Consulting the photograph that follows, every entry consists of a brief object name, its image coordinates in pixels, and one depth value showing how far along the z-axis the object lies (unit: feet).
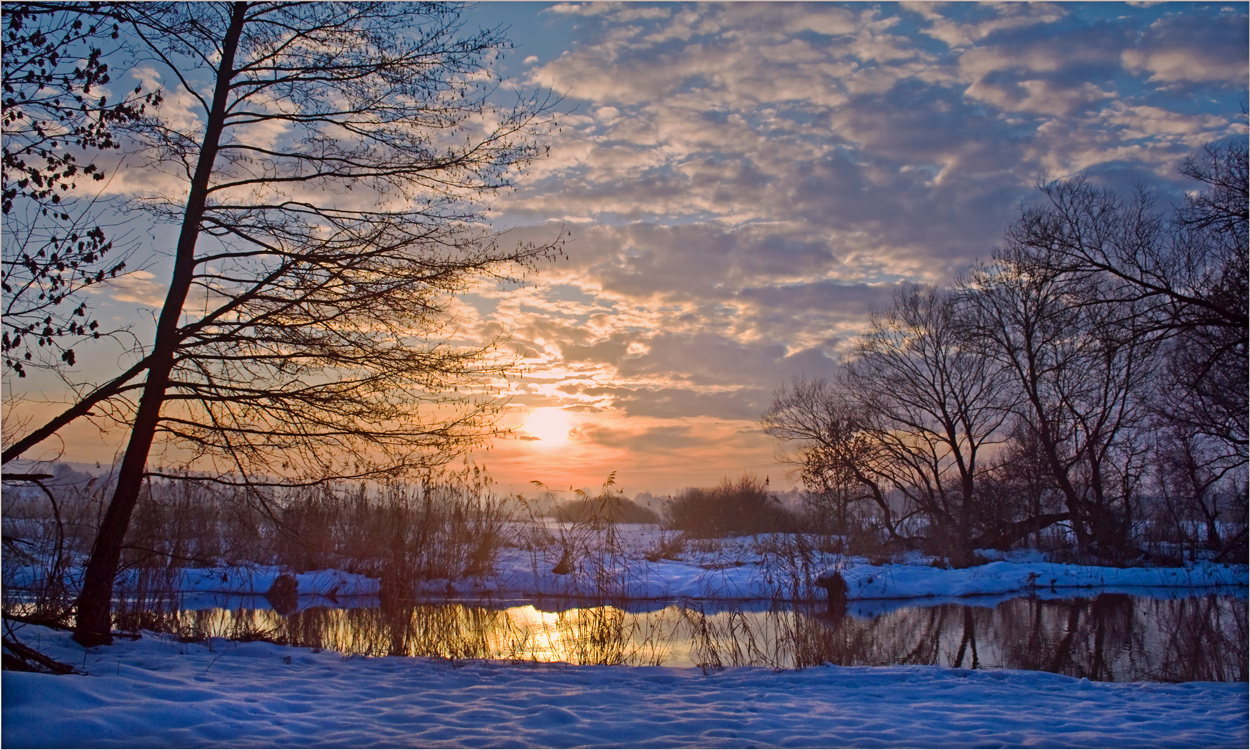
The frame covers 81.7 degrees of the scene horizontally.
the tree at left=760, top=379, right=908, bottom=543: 90.22
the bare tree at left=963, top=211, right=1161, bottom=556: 78.89
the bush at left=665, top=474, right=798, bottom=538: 115.34
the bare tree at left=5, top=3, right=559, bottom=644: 20.68
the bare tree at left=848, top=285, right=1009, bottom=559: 85.92
